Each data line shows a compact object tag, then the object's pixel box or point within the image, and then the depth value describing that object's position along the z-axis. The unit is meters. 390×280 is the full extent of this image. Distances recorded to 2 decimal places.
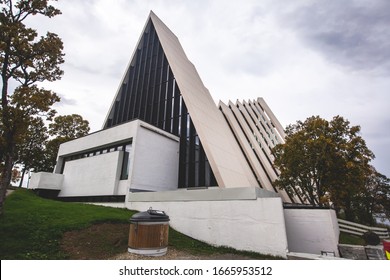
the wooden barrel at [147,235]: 9.02
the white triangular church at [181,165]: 11.71
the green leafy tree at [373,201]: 30.16
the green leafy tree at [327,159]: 18.72
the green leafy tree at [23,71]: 11.13
